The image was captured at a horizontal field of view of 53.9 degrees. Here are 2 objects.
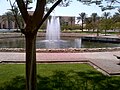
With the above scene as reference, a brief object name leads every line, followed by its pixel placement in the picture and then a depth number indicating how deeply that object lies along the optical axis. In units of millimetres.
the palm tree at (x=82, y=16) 37878
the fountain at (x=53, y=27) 21221
